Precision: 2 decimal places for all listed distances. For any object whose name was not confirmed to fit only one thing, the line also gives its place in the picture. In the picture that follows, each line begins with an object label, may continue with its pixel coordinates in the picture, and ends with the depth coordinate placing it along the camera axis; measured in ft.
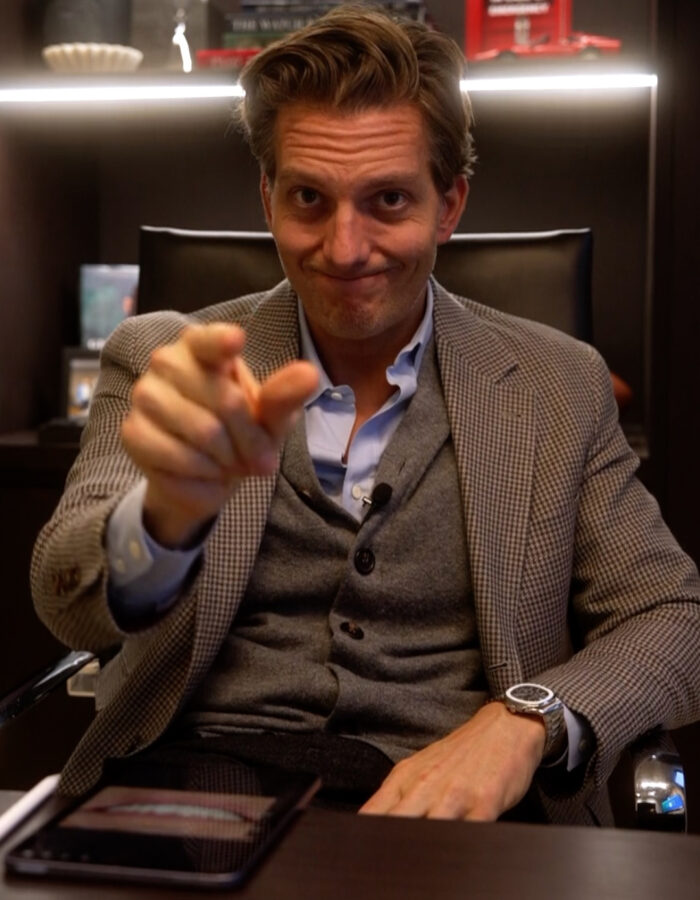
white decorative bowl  8.69
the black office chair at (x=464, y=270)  6.29
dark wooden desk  2.52
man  4.71
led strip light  8.03
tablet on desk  2.60
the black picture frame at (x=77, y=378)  9.05
